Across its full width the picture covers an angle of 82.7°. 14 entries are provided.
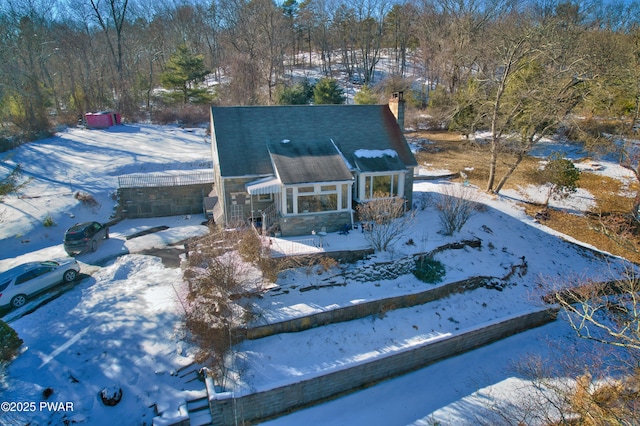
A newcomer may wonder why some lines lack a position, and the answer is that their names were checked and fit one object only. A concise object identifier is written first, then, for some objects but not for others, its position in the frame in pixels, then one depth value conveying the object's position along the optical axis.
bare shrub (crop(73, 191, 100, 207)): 21.78
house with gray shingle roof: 16.91
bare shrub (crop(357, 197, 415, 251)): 15.96
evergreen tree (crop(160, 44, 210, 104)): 41.72
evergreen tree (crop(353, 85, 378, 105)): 37.78
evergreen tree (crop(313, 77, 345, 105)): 40.00
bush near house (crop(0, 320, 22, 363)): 10.98
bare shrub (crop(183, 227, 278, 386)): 11.70
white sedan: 13.68
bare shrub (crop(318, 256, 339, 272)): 14.73
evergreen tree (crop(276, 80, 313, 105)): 38.97
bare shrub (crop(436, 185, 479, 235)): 17.72
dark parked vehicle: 17.17
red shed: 37.12
